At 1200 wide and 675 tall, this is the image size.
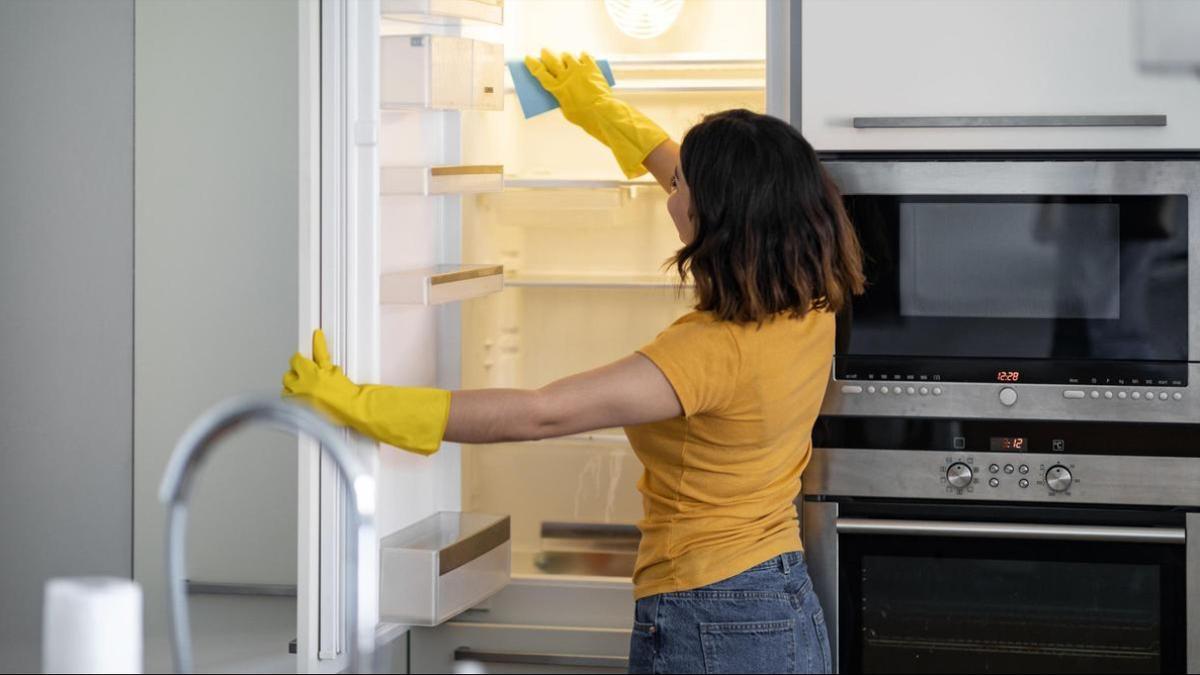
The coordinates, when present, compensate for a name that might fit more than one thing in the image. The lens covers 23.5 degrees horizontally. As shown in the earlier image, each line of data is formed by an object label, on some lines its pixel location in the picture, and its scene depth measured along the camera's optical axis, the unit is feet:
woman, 12.86
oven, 14.18
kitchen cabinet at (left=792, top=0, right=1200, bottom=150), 14.16
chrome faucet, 10.25
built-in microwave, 14.12
